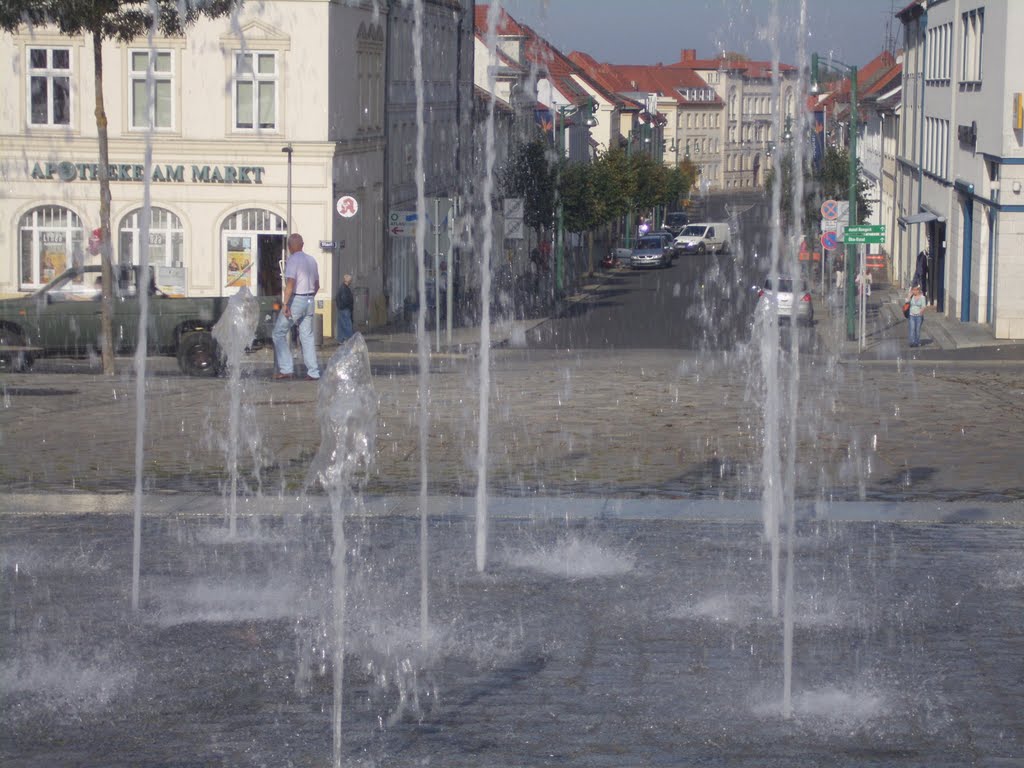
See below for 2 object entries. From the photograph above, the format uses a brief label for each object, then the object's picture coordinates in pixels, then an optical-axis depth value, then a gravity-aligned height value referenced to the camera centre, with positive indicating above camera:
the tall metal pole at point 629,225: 91.88 +3.15
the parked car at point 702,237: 92.06 +2.39
